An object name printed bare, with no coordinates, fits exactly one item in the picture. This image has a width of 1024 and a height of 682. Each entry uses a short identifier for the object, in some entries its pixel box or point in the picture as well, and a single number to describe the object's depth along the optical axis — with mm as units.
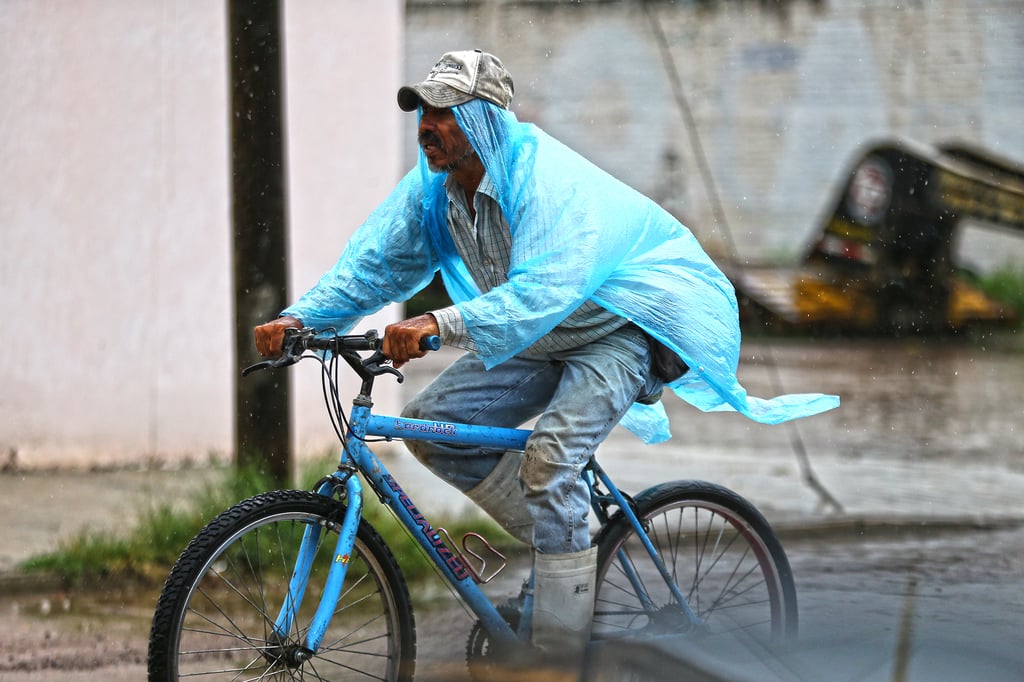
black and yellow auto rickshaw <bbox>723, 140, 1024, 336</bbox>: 26859
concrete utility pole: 10180
